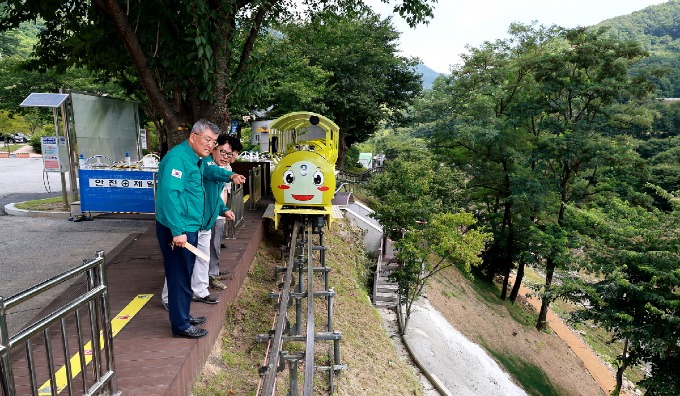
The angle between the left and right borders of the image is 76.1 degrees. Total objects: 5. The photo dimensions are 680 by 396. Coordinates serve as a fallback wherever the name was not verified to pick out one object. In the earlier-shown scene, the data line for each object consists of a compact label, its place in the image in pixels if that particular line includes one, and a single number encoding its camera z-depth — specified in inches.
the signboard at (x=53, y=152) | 400.5
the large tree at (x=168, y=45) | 230.5
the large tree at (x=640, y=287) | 430.9
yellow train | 315.0
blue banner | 394.9
